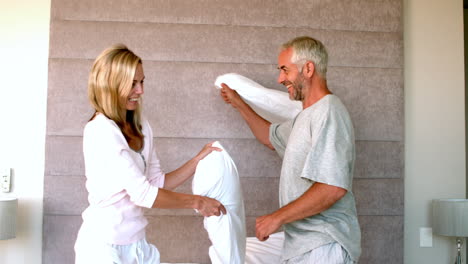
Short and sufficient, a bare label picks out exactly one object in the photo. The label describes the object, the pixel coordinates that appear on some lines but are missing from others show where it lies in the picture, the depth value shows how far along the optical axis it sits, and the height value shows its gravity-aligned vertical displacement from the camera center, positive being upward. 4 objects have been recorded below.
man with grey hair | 1.89 -0.10
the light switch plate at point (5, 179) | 3.10 -0.22
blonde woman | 1.94 -0.14
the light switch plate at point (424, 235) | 3.41 -0.58
